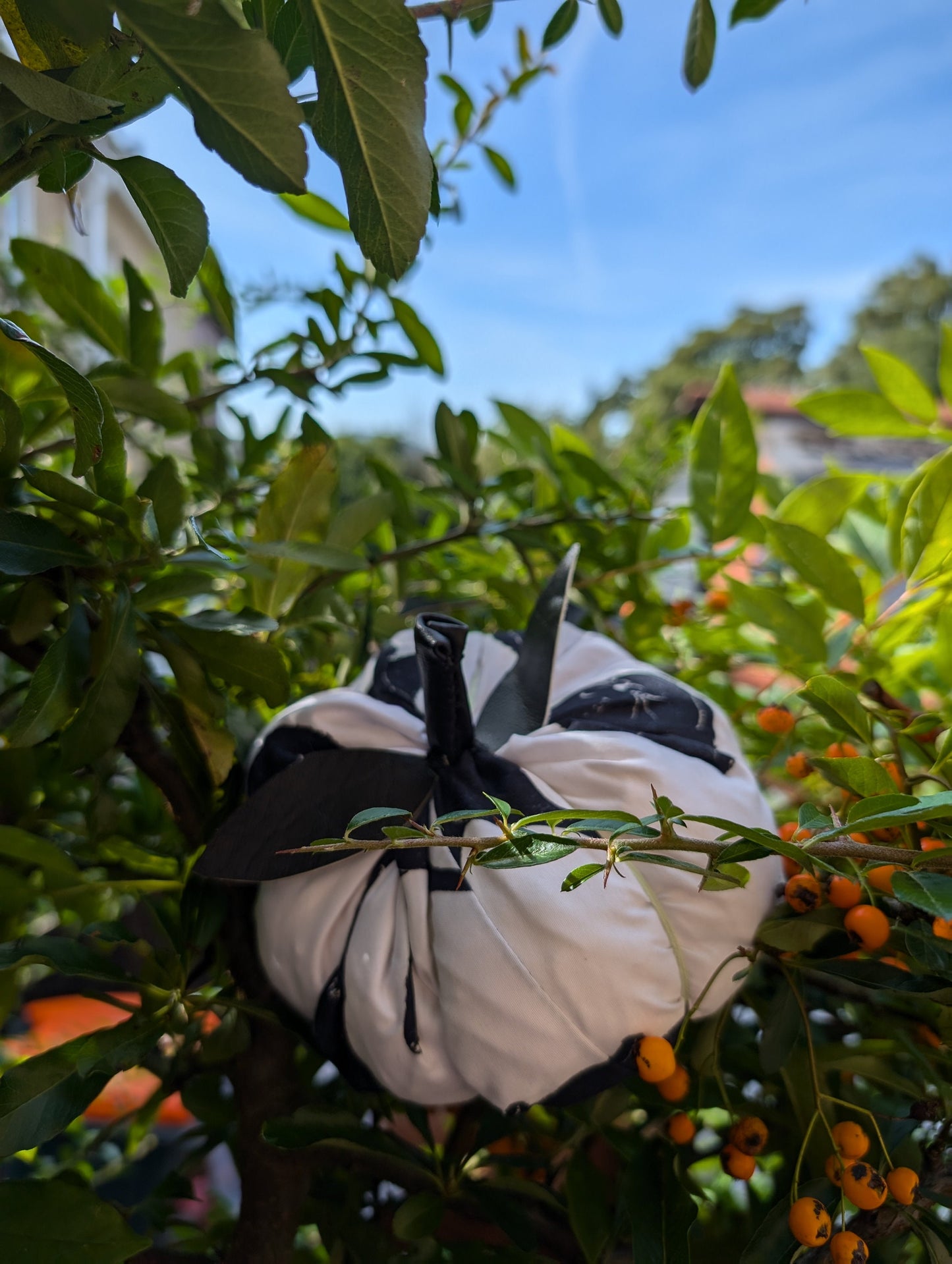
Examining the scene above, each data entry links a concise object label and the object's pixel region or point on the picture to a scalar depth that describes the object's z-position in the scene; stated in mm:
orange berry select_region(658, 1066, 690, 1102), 299
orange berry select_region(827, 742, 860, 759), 348
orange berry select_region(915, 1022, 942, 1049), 306
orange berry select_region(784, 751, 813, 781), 356
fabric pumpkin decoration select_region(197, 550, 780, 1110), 263
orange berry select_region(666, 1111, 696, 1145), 312
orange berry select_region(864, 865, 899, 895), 292
